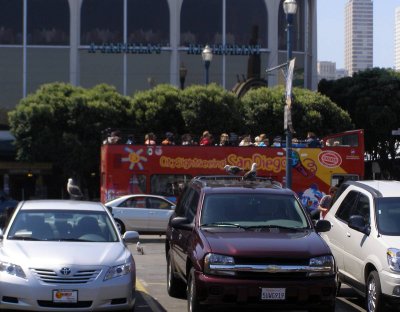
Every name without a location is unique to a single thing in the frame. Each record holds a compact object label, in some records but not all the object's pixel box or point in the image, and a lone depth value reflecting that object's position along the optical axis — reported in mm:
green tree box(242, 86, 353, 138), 37156
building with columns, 42906
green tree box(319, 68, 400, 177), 45656
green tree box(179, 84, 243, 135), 36062
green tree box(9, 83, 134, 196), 36469
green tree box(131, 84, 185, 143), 35938
